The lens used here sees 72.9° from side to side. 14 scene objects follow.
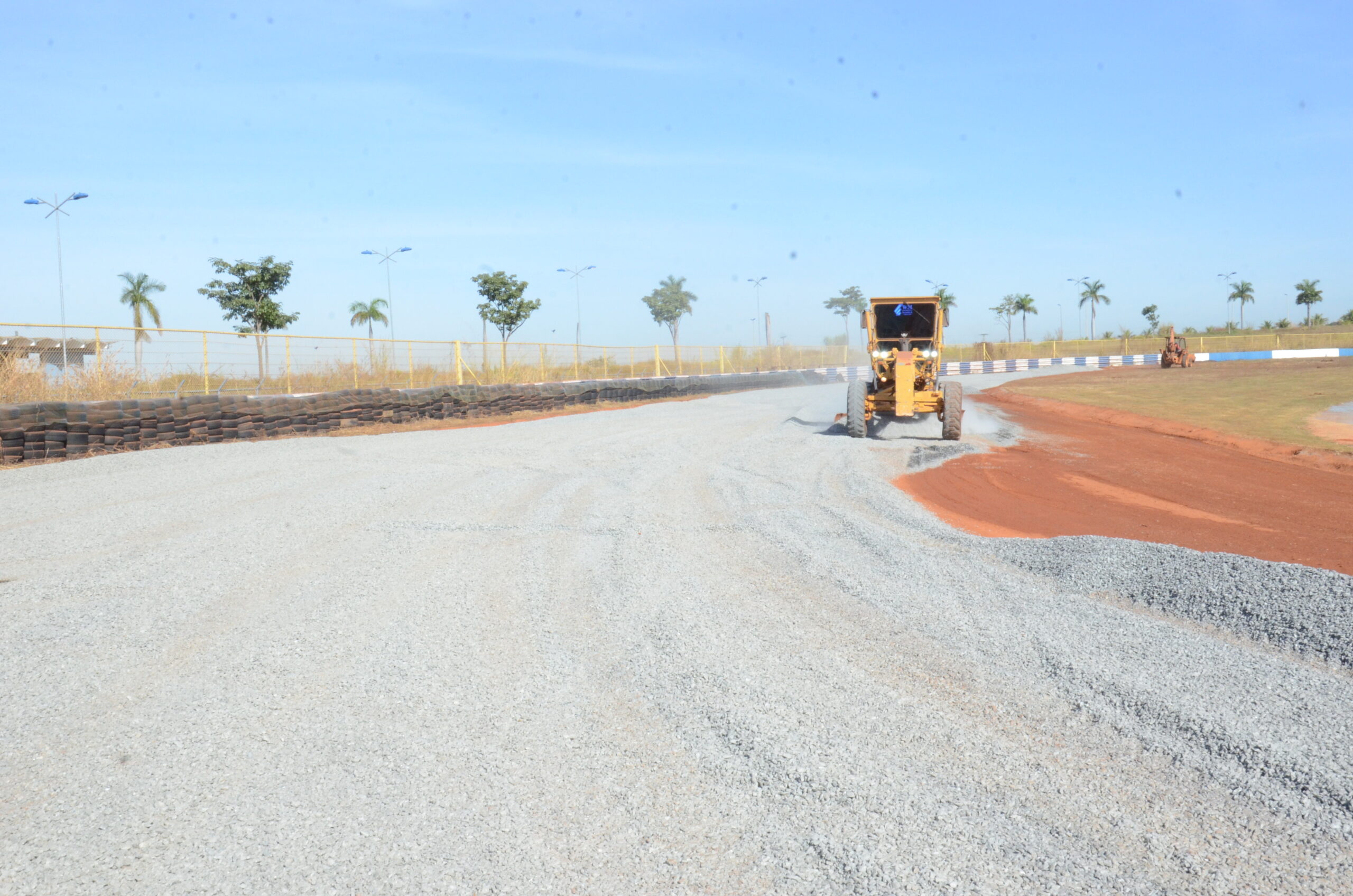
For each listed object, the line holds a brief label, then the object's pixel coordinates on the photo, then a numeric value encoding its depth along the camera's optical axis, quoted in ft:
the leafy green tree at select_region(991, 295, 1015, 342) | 392.27
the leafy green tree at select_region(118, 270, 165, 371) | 228.84
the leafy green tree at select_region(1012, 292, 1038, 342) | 390.21
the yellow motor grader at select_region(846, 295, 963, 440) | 60.59
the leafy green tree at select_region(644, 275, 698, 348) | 399.24
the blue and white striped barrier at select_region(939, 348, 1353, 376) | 220.23
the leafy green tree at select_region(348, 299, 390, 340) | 297.94
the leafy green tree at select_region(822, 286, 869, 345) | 396.78
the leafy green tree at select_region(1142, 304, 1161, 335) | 392.88
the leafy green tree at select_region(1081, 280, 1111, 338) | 383.04
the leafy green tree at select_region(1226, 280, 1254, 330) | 426.51
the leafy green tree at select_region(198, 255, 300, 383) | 141.18
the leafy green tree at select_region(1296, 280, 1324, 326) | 409.49
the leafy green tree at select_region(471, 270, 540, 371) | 181.57
